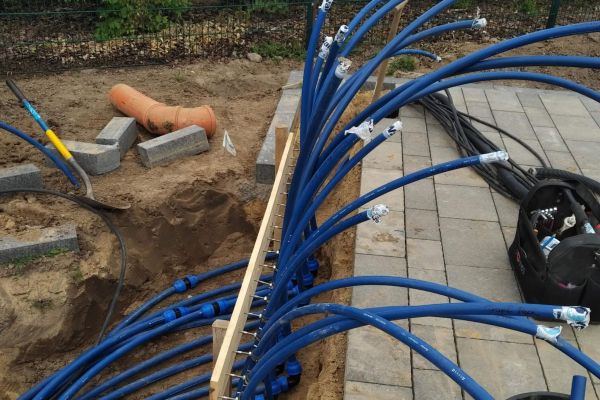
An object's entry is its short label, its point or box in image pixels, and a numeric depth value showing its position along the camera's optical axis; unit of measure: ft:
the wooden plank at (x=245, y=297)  7.19
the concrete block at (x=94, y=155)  15.71
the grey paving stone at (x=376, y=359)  9.44
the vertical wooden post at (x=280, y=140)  13.17
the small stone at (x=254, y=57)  23.43
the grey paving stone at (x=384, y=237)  12.28
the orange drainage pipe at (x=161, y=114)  17.40
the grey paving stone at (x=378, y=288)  10.91
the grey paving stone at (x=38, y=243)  13.43
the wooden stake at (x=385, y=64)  13.53
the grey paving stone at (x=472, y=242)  12.09
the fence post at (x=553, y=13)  24.16
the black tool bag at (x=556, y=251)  9.68
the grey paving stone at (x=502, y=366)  9.30
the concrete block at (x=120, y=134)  16.42
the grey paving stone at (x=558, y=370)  9.31
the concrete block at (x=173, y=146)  16.39
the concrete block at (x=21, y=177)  14.70
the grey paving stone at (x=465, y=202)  13.48
